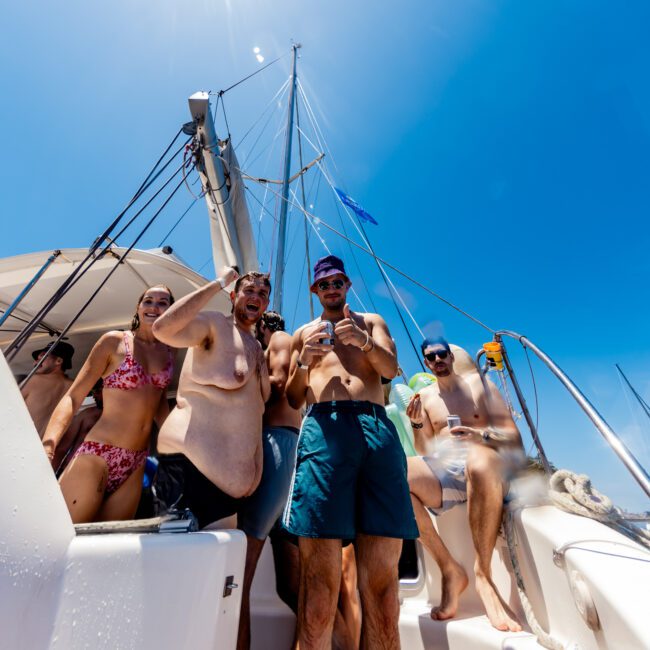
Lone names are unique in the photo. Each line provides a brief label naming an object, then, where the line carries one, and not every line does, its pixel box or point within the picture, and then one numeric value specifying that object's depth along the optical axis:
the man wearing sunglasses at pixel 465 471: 1.91
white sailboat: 0.67
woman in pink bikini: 1.58
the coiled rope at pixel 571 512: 1.48
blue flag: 8.34
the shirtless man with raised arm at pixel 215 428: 1.36
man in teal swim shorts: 1.42
